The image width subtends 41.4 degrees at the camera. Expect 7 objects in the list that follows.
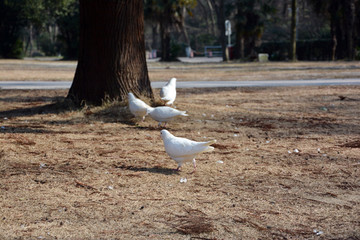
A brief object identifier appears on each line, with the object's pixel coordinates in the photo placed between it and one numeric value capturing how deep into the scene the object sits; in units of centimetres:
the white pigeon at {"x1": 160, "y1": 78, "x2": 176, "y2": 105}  837
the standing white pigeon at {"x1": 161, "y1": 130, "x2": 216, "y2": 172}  500
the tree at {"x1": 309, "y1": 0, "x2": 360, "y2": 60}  3491
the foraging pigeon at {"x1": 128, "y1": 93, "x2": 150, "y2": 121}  750
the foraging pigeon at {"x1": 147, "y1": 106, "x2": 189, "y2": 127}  711
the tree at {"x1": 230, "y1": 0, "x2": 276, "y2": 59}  3891
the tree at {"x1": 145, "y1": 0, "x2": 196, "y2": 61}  4100
